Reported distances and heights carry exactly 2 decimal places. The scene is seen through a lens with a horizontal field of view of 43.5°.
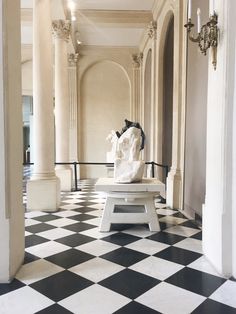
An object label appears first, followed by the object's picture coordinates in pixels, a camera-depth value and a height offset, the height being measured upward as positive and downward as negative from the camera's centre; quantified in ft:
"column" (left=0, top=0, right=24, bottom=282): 8.09 -0.08
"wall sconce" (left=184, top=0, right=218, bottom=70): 8.91 +3.29
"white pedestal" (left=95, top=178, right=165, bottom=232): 12.62 -2.60
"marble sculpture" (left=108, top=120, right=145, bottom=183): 13.30 -0.64
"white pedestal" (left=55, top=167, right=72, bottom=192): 24.45 -3.07
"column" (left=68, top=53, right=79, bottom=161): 36.86 +3.81
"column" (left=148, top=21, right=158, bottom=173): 26.02 +4.46
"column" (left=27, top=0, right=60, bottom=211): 16.96 +1.34
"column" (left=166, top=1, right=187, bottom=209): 17.40 +1.59
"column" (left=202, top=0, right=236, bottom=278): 8.45 -0.20
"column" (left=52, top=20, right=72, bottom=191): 24.50 +2.74
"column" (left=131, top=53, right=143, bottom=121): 38.06 +5.98
